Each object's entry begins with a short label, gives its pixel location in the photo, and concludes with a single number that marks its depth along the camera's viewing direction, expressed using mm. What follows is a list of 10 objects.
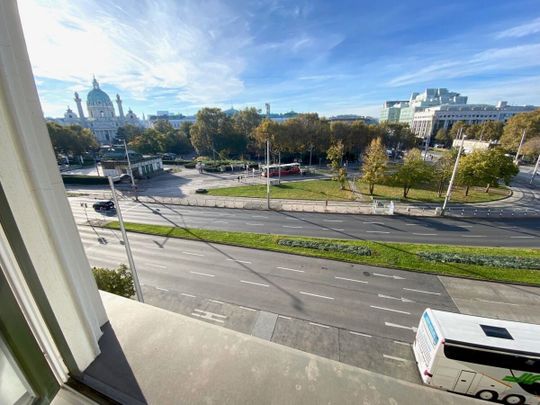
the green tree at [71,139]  43406
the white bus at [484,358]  6449
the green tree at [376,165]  25753
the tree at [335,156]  30447
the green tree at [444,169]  25597
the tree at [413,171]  24250
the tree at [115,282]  8461
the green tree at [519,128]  44812
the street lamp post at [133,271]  9078
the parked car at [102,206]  24578
